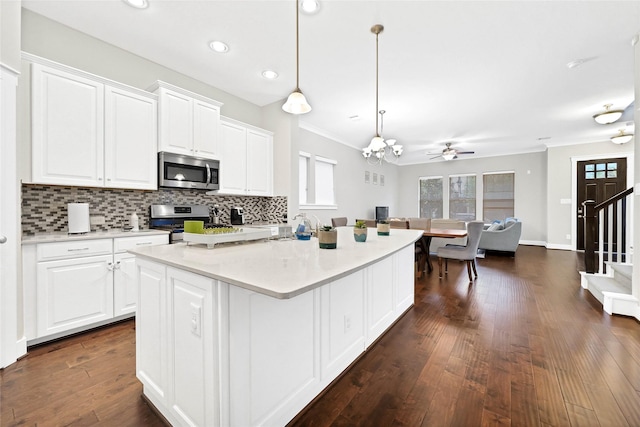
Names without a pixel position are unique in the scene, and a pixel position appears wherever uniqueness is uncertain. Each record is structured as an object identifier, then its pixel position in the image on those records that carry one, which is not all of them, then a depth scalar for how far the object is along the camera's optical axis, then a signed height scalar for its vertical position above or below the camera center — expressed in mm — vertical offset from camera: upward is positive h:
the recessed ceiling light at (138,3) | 2268 +1800
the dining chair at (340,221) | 5793 -191
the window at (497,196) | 8375 +544
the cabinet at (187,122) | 2987 +1092
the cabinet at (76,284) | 2102 -622
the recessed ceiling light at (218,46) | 2846 +1809
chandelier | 2598 +1307
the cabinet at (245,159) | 3779 +806
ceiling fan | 6676 +1484
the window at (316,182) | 5743 +704
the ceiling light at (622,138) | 5633 +1595
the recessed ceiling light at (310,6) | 2260 +1787
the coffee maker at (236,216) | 3982 -53
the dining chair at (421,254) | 4602 -735
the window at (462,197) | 8945 +537
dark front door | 6484 +800
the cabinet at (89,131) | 2248 +771
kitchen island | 1079 -567
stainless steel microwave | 2996 +495
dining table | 4239 -356
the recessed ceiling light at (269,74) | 3441 +1815
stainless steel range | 3098 -55
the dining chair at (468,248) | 3895 -548
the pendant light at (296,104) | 2164 +892
